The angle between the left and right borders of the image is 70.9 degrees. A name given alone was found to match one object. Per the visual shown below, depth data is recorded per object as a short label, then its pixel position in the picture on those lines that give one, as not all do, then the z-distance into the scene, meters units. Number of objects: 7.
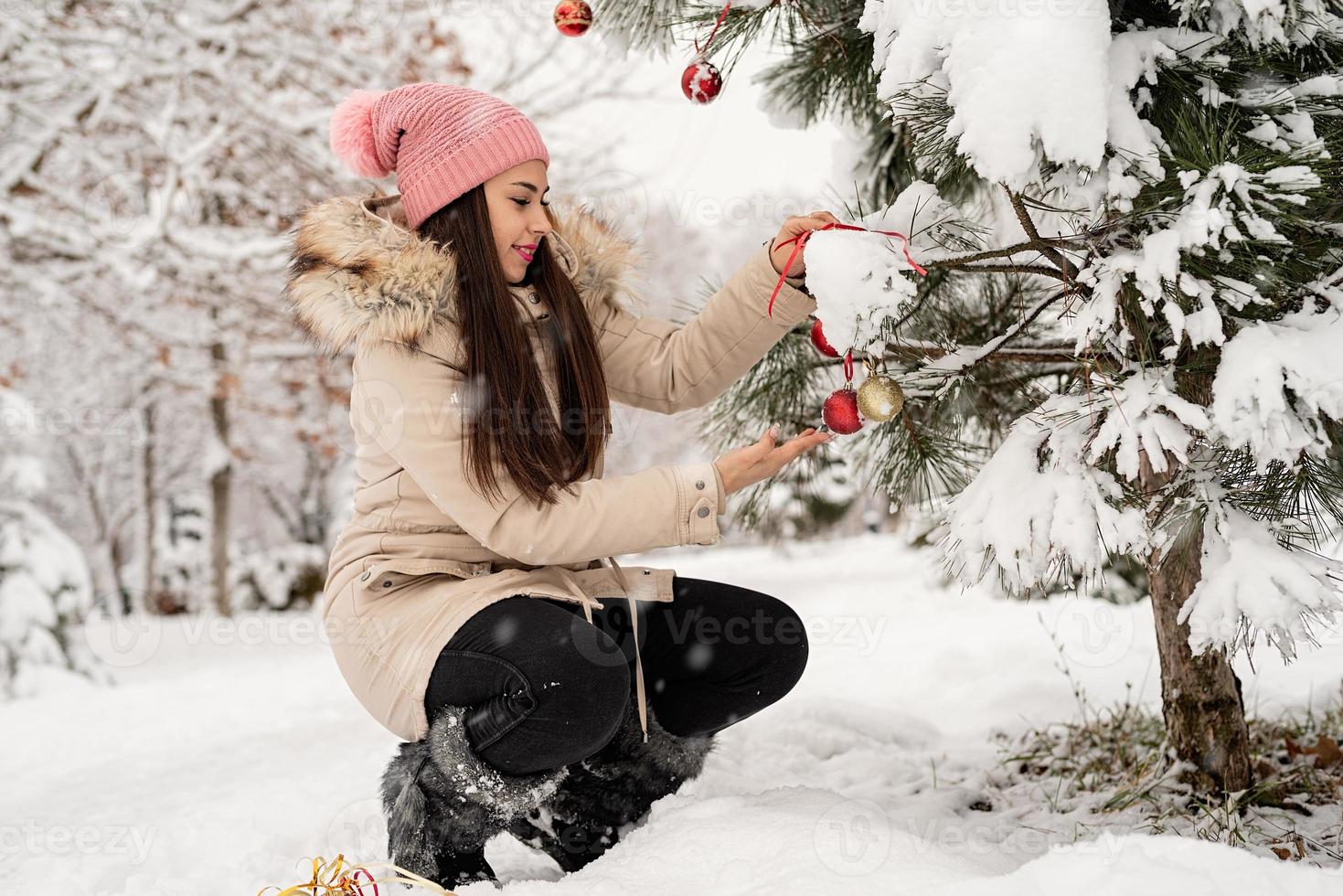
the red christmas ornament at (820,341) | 1.59
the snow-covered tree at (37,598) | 4.42
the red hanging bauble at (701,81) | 1.78
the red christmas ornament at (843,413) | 1.42
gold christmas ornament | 1.35
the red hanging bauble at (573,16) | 1.86
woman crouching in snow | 1.55
